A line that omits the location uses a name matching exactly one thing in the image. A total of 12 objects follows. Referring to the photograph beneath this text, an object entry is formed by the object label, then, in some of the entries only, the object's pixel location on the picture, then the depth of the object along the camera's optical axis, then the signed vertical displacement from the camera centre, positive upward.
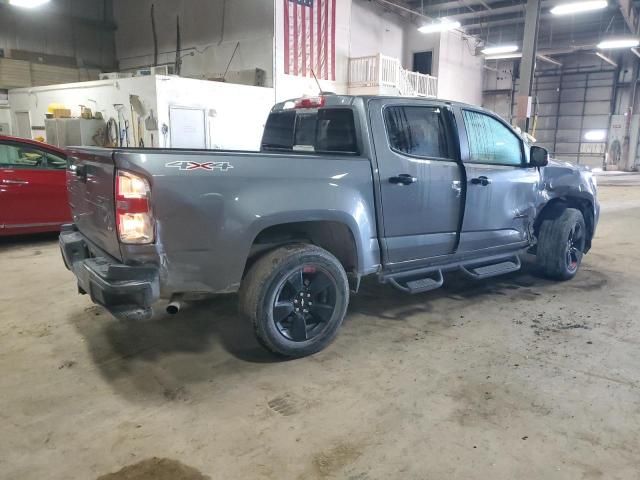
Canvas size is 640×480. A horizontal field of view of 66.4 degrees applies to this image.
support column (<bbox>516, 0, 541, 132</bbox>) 14.58 +2.78
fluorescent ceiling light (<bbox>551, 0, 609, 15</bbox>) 13.44 +4.01
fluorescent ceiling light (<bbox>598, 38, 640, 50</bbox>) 17.67 +3.98
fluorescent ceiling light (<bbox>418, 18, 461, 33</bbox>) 16.94 +4.30
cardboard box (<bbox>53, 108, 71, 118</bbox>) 15.08 +0.93
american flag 16.52 +3.79
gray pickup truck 2.74 -0.43
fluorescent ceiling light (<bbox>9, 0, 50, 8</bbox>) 13.05 +3.76
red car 6.15 -0.56
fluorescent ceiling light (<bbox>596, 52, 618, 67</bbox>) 22.86 +4.49
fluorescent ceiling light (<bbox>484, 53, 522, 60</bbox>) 21.17 +4.14
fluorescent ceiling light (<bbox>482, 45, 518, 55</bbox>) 19.50 +4.02
